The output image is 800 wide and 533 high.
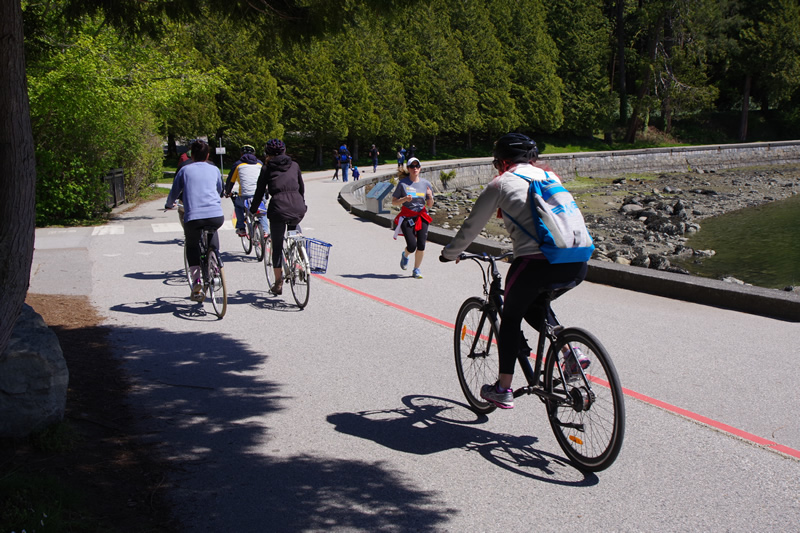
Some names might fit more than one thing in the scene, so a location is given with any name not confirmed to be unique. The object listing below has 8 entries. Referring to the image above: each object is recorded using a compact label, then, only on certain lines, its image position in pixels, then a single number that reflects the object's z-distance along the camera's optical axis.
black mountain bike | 4.04
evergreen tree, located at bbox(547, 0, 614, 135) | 63.06
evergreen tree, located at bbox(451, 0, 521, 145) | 57.38
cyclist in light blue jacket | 8.13
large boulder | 4.39
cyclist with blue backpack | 4.27
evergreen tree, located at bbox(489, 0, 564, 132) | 60.09
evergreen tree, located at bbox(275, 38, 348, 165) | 44.41
